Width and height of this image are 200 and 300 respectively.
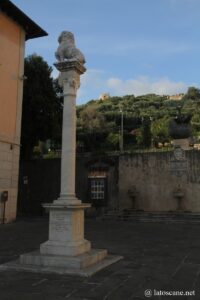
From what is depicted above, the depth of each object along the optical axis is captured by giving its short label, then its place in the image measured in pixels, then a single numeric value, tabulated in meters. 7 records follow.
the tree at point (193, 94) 67.43
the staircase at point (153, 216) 13.39
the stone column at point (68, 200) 5.79
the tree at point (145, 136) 35.90
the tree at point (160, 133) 38.44
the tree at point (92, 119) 45.63
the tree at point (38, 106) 17.35
